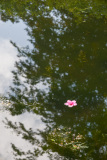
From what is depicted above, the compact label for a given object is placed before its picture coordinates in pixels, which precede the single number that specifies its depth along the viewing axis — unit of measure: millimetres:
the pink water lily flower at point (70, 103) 5244
